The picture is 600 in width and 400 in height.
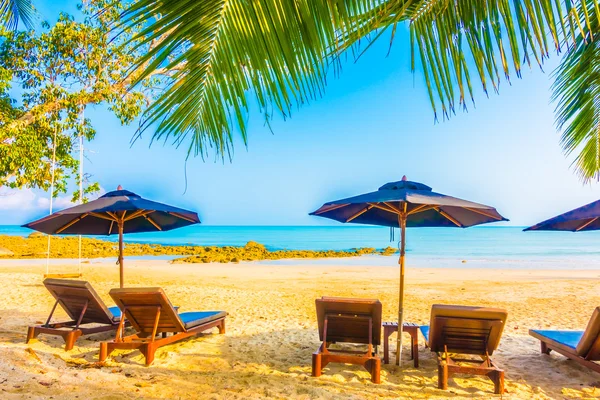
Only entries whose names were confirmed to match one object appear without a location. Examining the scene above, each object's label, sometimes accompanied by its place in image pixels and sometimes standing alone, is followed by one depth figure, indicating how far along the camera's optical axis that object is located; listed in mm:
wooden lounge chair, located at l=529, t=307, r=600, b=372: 3664
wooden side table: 4262
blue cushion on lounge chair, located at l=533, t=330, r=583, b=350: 4168
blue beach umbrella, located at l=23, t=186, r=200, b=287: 4891
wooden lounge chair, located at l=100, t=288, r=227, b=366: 4238
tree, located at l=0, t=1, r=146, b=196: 9078
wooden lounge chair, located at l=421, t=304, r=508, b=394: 3643
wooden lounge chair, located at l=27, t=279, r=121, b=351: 4738
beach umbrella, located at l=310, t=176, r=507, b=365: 3752
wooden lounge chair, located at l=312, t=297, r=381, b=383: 3791
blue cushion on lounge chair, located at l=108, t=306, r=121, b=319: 5260
